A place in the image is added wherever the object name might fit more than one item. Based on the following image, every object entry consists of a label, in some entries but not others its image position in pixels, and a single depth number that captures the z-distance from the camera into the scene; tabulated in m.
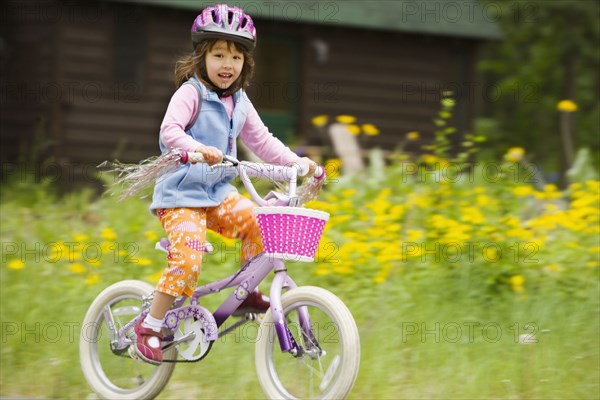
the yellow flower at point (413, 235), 13.11
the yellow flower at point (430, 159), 14.53
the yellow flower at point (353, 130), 15.72
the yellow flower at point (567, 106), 14.29
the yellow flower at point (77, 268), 13.50
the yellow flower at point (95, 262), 14.11
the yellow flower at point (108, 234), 14.39
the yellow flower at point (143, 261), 13.40
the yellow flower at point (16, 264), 13.57
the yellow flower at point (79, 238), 15.16
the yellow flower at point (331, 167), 15.06
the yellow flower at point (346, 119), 15.12
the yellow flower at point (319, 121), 16.73
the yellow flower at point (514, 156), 14.61
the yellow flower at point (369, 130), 15.23
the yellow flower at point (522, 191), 13.89
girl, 8.91
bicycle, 8.24
